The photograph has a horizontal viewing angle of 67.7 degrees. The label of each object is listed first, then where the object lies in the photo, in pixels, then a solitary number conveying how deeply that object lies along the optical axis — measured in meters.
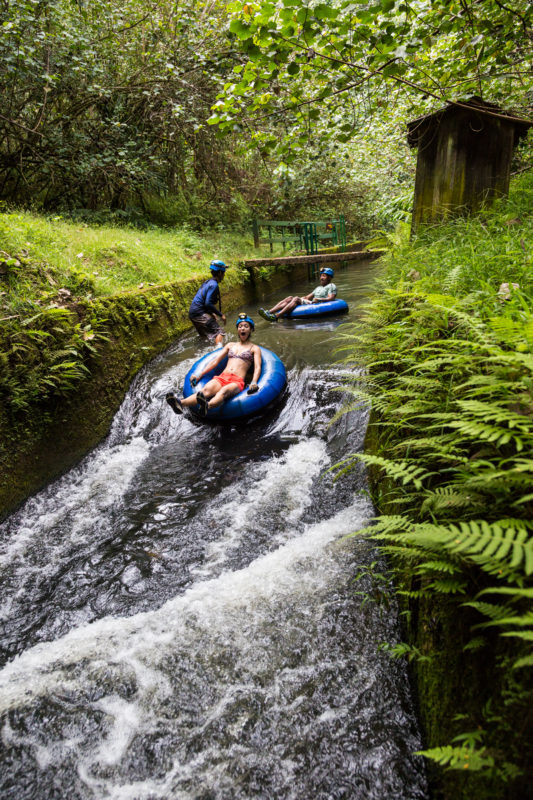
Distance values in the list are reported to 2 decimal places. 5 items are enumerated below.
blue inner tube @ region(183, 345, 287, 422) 5.05
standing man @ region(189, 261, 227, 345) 7.35
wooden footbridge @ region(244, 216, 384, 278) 11.78
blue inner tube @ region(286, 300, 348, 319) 9.00
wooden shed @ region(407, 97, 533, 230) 5.40
